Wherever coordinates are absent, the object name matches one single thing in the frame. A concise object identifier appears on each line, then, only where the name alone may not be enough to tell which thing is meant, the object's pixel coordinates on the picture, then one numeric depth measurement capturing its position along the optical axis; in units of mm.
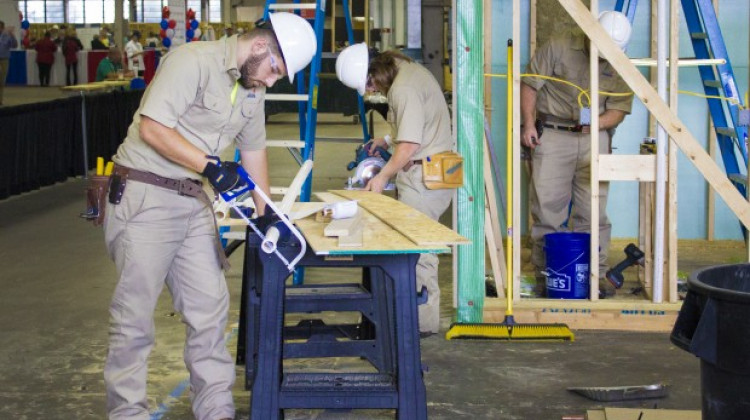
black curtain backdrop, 12445
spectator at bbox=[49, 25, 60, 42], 35297
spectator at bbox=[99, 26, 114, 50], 36500
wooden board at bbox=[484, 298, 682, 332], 7051
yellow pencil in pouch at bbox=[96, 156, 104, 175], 5392
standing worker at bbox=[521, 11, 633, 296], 7672
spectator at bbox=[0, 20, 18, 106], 27203
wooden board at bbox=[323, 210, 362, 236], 4801
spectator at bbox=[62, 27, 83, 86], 33625
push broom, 6793
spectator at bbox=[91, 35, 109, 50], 36250
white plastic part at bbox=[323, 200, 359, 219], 5168
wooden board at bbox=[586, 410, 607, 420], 5121
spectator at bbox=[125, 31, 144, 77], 25284
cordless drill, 7430
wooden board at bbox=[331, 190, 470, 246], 4699
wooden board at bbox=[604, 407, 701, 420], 5051
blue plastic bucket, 7195
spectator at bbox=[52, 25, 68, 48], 35675
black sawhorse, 4781
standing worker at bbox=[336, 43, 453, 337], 6652
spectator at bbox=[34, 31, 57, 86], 34188
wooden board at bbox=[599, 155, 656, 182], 6902
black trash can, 3750
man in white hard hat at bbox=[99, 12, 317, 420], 4758
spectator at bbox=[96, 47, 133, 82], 22572
